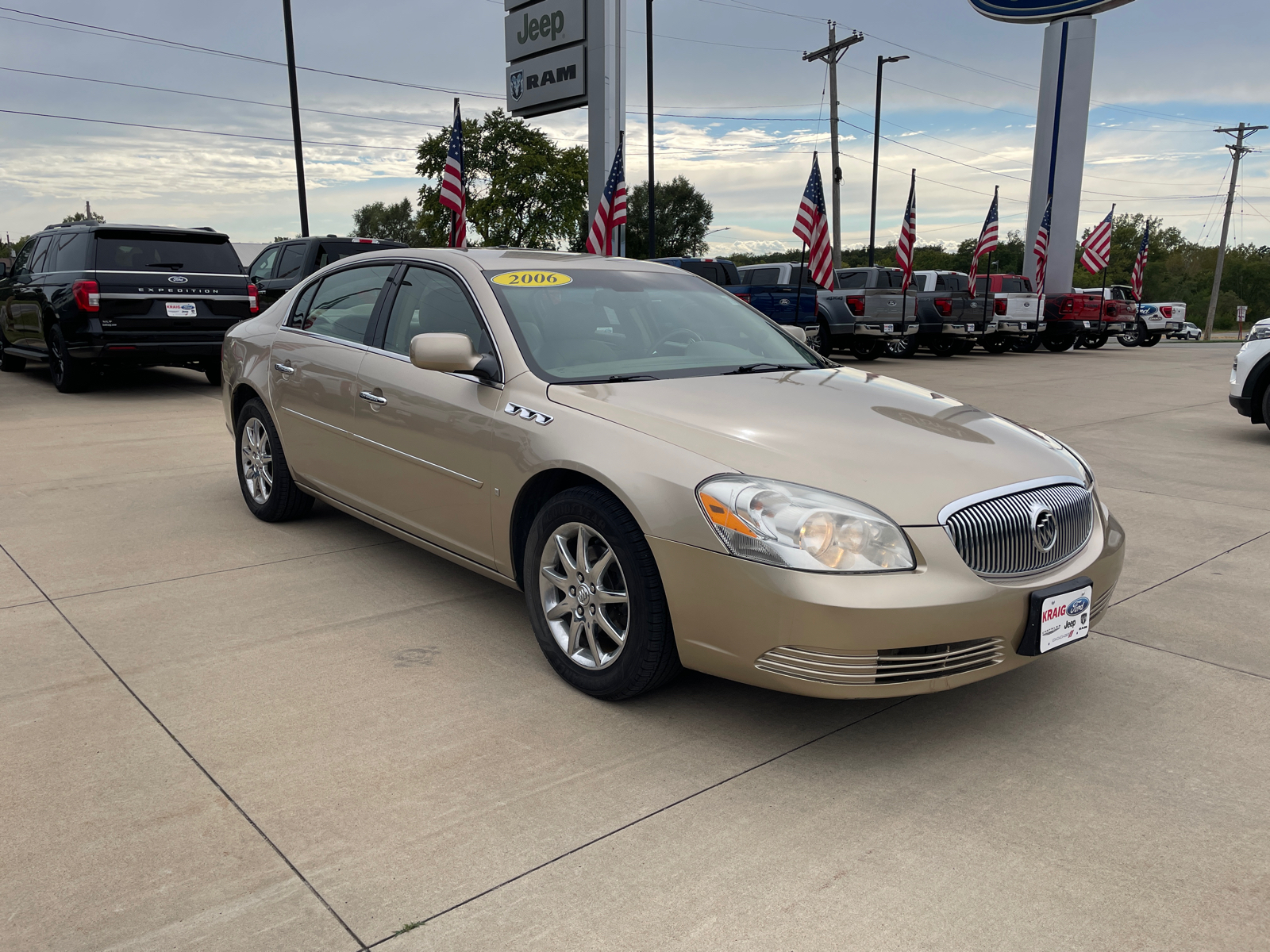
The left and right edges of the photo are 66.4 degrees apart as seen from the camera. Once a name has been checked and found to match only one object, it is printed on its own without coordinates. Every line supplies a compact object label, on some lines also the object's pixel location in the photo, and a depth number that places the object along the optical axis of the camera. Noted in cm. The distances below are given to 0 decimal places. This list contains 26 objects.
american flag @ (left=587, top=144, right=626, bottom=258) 1491
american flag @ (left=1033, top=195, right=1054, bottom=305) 2559
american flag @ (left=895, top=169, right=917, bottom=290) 2059
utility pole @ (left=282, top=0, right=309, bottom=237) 2336
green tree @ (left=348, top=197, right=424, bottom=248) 11112
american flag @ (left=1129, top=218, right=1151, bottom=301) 3269
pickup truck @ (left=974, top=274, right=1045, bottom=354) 2388
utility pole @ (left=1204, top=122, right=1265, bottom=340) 5444
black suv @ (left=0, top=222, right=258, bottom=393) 1061
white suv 898
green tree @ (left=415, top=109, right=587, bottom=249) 5438
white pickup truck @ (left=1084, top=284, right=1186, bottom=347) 3092
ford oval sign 2877
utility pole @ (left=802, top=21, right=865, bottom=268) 3388
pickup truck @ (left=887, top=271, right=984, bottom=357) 2128
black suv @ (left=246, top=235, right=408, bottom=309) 1381
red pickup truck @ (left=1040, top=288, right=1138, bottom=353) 2620
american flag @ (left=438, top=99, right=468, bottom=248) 1380
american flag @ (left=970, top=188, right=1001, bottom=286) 2488
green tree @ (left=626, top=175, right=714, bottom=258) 7525
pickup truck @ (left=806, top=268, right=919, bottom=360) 1873
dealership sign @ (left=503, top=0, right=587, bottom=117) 1706
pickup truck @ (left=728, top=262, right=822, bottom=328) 1780
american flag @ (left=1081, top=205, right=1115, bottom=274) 2847
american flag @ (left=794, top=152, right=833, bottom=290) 1442
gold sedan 282
